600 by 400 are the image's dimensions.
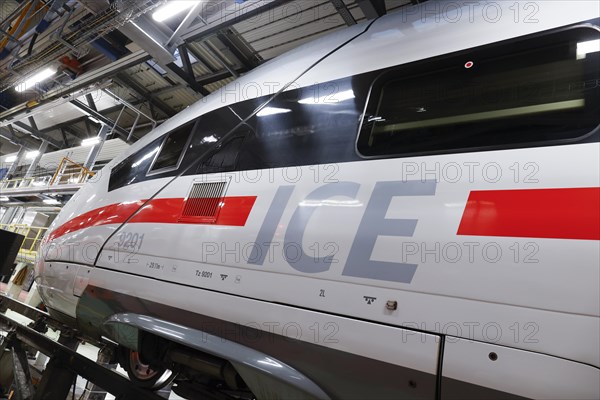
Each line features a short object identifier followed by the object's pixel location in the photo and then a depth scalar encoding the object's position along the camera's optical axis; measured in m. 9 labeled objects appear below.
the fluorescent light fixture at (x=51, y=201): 13.45
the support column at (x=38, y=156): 15.28
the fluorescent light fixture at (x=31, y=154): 15.89
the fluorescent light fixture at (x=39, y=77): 7.57
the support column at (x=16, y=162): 16.68
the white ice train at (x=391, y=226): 1.18
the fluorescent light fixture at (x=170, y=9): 4.41
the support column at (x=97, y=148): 11.94
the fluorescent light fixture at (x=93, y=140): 11.90
